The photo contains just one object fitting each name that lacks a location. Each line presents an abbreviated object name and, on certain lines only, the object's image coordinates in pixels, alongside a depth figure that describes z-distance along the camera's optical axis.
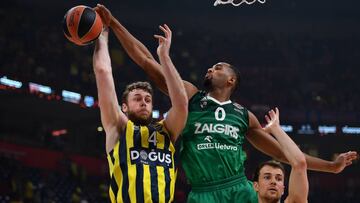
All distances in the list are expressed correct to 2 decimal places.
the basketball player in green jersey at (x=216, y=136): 7.35
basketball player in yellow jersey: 6.60
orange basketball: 7.16
